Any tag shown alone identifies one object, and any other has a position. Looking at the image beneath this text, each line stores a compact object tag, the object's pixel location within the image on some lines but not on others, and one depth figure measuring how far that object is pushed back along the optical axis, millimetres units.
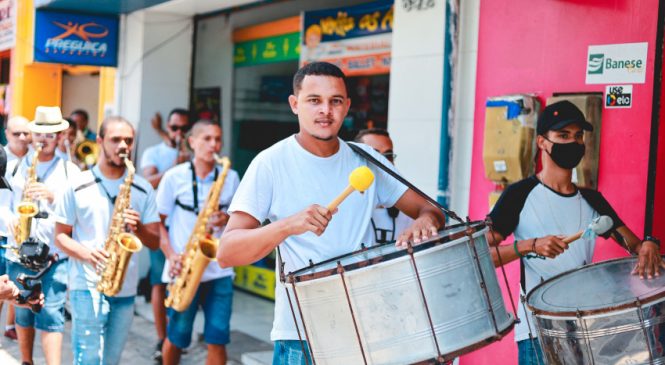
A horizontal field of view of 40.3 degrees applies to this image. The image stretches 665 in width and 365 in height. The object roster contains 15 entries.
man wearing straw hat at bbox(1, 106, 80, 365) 6535
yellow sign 10039
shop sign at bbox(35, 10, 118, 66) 11219
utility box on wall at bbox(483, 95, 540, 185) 5703
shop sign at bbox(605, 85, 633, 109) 5328
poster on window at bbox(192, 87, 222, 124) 10836
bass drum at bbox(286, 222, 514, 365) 2912
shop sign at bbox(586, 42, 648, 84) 5285
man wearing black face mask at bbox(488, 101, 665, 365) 4418
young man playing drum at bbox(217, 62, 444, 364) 3512
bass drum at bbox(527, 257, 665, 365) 3293
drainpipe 6273
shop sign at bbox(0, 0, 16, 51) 13922
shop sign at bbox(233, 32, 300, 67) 9688
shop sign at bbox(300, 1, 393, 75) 8266
